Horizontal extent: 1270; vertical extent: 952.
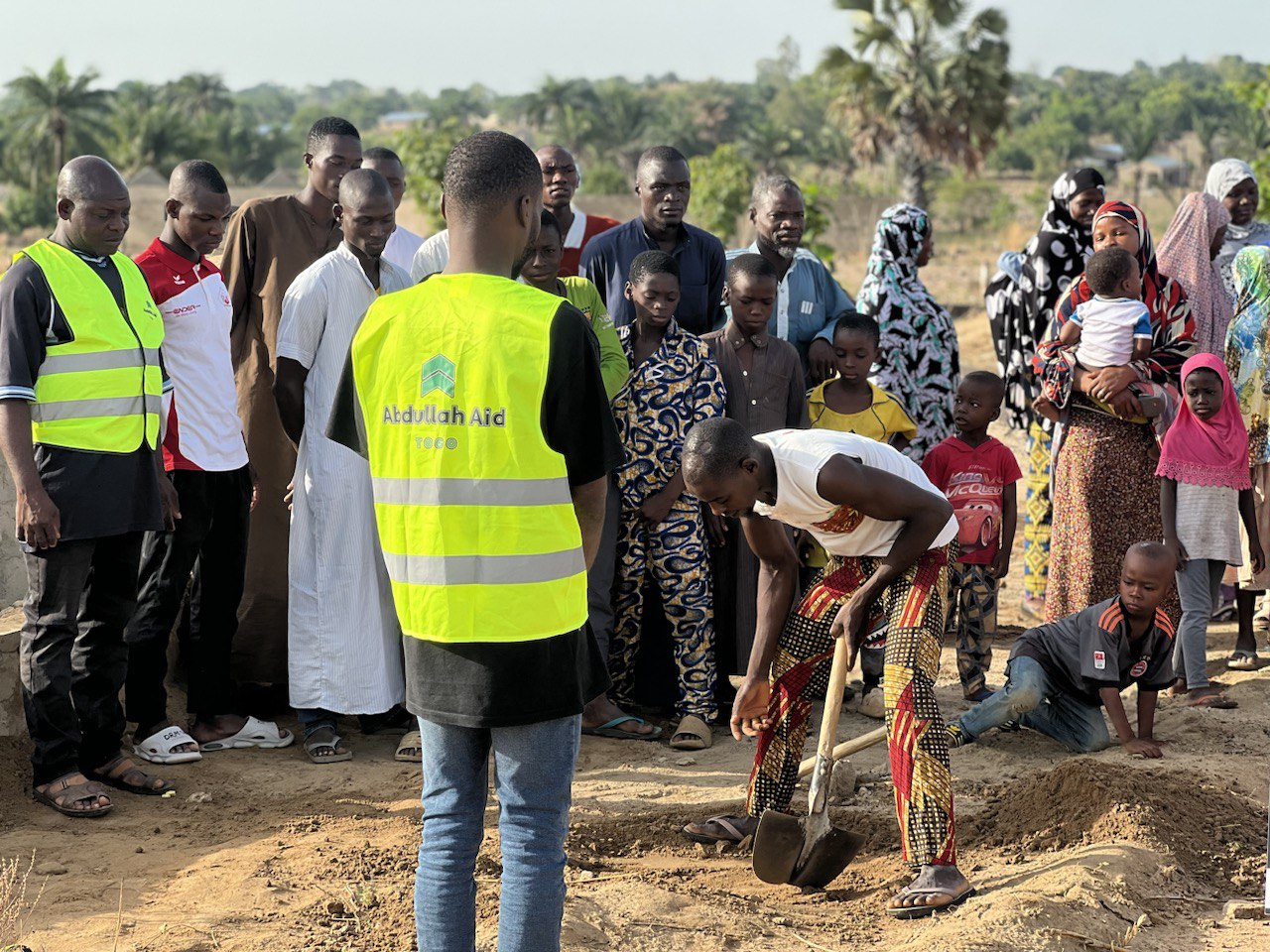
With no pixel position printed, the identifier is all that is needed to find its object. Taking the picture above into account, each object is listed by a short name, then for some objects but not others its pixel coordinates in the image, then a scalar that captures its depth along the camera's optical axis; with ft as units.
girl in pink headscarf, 18.74
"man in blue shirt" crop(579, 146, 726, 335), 18.53
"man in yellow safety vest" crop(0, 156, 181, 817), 14.10
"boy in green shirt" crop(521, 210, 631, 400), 16.61
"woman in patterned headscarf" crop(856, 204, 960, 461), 20.74
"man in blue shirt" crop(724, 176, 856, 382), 18.98
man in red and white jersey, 16.26
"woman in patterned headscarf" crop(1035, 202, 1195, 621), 19.24
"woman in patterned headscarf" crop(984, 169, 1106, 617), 22.75
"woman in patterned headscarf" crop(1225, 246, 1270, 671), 21.20
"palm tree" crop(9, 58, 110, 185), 167.12
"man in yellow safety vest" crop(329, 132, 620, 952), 8.89
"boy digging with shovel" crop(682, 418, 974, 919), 12.25
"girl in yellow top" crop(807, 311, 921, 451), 18.22
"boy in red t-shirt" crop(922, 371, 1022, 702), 18.89
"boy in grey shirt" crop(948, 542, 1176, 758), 16.21
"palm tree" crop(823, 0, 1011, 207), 90.33
